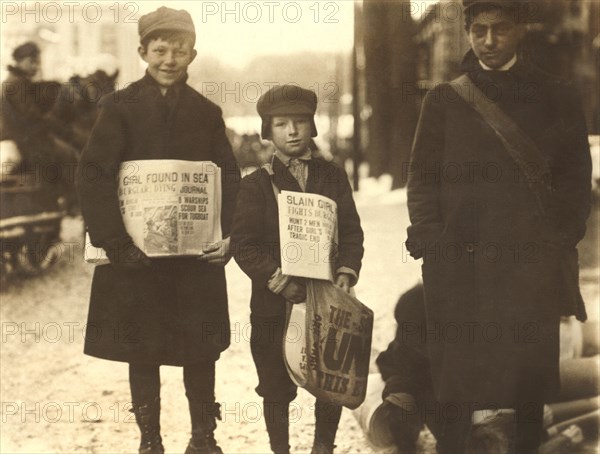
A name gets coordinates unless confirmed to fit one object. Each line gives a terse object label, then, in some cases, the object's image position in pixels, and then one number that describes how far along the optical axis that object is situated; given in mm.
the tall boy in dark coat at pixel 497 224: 3650
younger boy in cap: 3625
